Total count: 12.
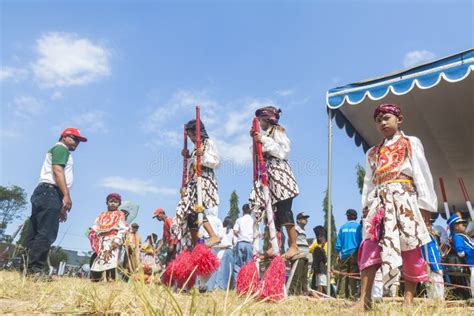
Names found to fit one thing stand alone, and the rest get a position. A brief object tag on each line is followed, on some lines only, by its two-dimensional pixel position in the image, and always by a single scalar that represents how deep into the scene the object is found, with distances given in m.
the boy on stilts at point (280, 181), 3.60
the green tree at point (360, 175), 17.11
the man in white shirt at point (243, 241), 6.67
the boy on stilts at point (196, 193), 4.00
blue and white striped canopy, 4.77
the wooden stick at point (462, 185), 8.60
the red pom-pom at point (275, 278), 3.04
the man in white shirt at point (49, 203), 4.10
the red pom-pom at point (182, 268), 3.41
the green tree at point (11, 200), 41.97
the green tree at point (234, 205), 27.70
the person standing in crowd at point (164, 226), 6.45
